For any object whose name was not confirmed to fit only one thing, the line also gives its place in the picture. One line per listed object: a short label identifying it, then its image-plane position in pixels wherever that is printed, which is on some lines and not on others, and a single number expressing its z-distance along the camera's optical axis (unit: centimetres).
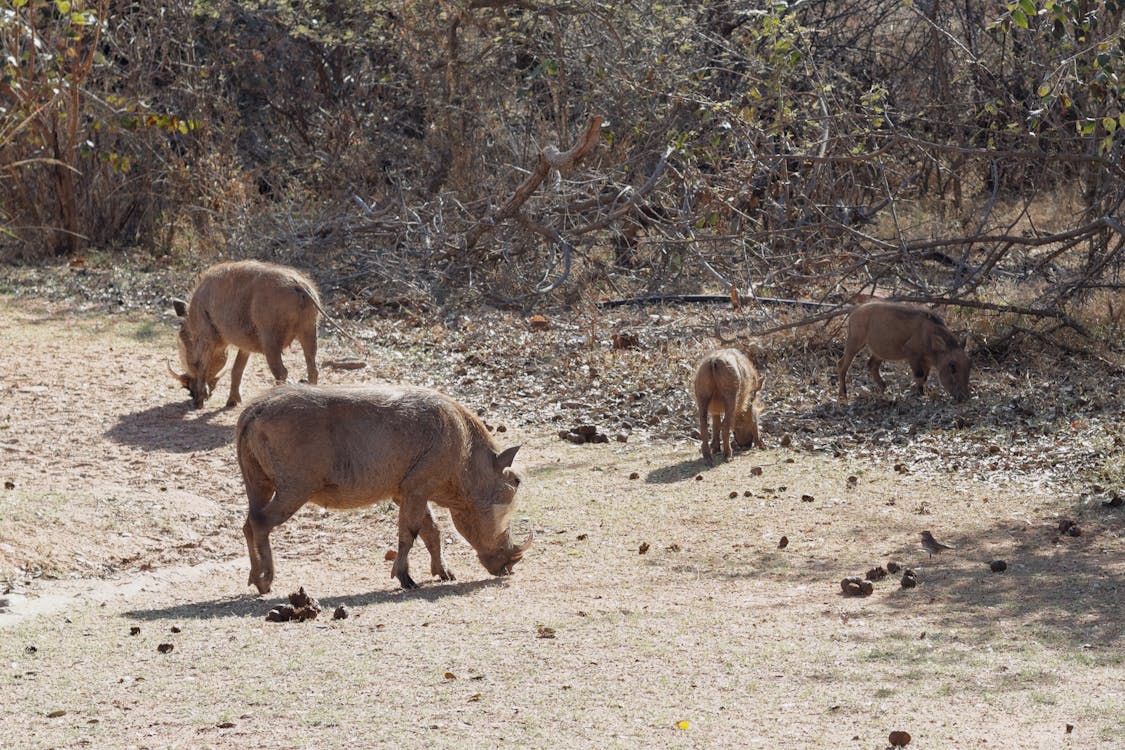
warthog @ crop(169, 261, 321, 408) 2056
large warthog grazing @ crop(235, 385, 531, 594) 1318
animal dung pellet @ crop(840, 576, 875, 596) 1296
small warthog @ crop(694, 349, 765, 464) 1897
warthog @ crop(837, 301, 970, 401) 2191
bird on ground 1470
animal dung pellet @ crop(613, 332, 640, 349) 2517
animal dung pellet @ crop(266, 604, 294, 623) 1198
